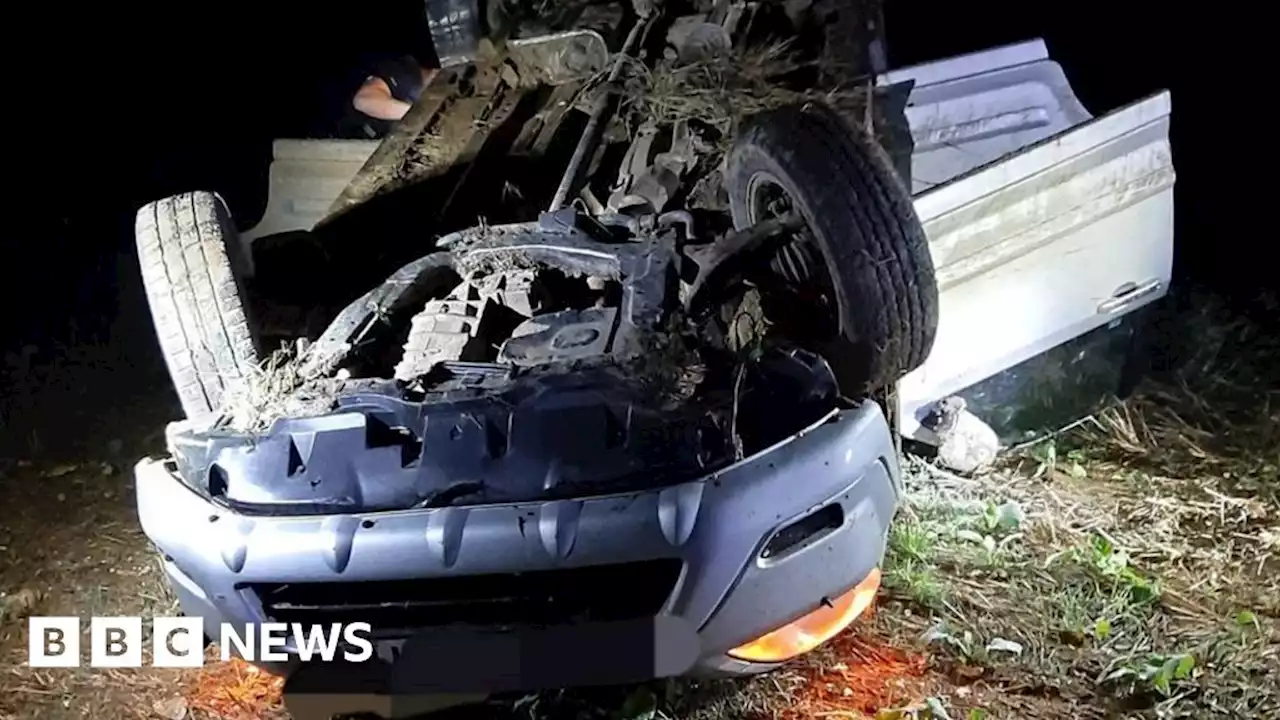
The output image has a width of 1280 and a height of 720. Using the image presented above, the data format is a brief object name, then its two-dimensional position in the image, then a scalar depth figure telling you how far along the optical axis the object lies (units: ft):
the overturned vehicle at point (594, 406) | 6.70
